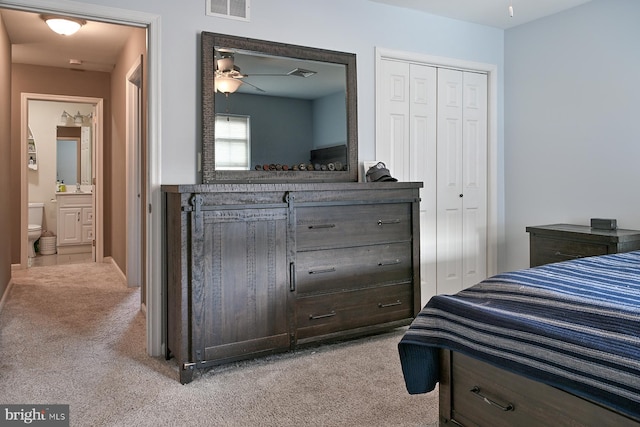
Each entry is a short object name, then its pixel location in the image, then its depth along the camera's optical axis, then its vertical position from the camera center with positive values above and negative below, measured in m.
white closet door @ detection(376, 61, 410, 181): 3.75 +0.71
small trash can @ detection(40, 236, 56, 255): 7.27 -0.58
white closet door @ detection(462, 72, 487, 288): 4.25 +0.24
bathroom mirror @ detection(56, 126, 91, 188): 7.89 +0.90
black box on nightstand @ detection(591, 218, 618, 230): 3.43 -0.15
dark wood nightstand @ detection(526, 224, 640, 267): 3.16 -0.27
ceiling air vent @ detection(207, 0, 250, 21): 3.04 +1.30
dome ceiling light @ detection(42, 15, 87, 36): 4.05 +1.61
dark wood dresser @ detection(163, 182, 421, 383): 2.60 -0.37
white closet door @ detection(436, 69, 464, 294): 4.09 +0.20
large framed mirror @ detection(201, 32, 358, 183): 3.04 +0.65
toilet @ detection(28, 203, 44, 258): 6.90 -0.22
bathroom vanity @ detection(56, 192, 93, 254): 7.32 -0.23
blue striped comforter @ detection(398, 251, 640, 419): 1.26 -0.39
